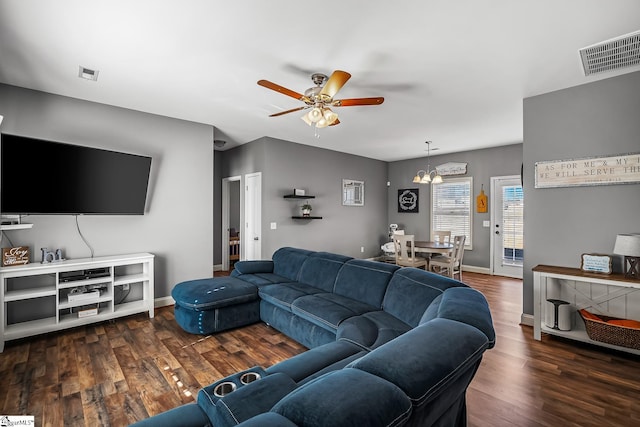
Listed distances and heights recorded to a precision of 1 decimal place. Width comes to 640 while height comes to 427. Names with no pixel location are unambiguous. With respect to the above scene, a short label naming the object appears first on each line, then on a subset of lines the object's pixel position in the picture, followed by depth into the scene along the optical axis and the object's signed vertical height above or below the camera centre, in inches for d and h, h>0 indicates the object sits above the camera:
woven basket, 104.3 -43.4
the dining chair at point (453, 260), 198.8 -32.6
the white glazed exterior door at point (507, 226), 236.5 -9.7
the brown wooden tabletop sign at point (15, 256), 119.1 -17.6
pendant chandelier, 229.0 +39.8
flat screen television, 116.8 +15.4
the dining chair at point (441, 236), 233.4 -17.9
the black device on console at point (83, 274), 133.1 -28.1
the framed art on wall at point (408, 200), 298.8 +14.5
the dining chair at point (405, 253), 203.5 -27.3
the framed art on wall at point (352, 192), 270.2 +20.5
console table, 112.8 -33.5
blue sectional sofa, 33.3 -24.5
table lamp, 106.2 -13.4
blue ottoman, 123.3 -39.5
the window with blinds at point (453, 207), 265.1 +6.8
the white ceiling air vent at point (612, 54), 93.7 +55.1
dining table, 200.5 -23.2
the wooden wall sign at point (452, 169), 265.5 +42.1
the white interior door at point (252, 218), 215.6 -3.3
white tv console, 117.6 -35.8
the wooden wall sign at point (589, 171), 114.9 +18.1
